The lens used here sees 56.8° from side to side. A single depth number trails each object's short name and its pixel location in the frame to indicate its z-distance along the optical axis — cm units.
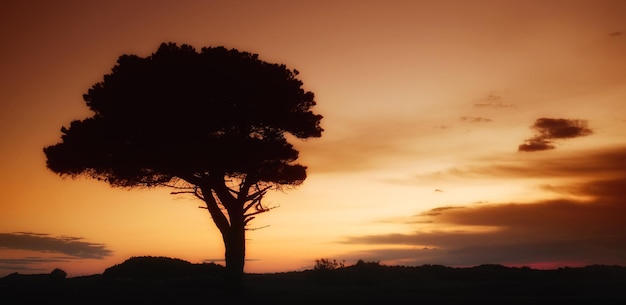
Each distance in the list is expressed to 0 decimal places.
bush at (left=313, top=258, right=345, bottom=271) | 4114
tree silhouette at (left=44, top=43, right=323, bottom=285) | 2941
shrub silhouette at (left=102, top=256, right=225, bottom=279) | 3781
